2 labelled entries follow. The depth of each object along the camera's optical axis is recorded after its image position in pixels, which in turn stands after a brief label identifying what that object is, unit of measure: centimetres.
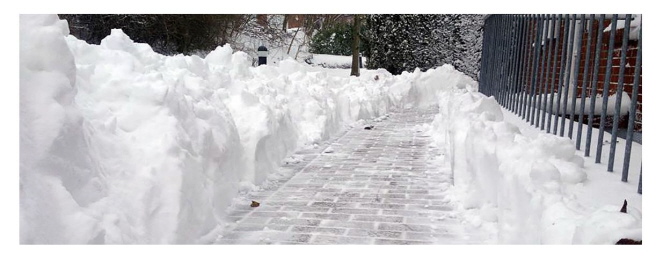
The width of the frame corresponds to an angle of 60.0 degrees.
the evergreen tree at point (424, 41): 1689
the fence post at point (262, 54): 1243
